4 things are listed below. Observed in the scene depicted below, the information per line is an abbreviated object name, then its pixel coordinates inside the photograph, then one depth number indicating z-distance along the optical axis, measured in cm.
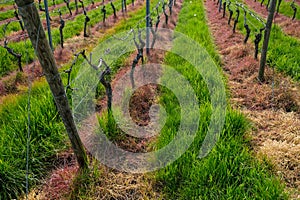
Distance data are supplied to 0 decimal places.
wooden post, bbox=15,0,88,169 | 211
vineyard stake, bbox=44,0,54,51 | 581
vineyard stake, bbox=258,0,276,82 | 459
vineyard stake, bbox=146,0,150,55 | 618
